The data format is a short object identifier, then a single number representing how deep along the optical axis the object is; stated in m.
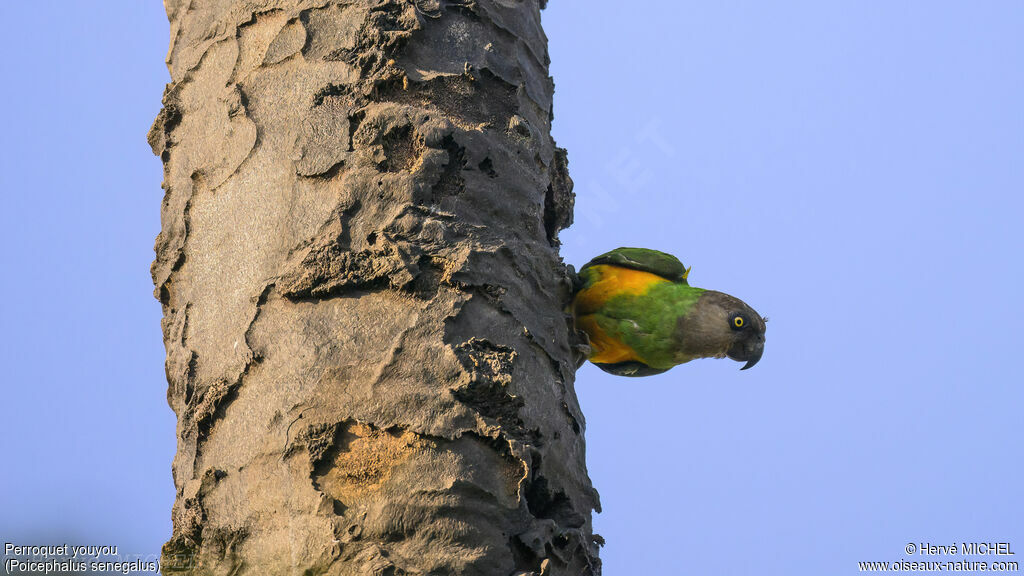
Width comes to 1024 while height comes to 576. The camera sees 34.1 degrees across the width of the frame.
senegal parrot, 9.86
